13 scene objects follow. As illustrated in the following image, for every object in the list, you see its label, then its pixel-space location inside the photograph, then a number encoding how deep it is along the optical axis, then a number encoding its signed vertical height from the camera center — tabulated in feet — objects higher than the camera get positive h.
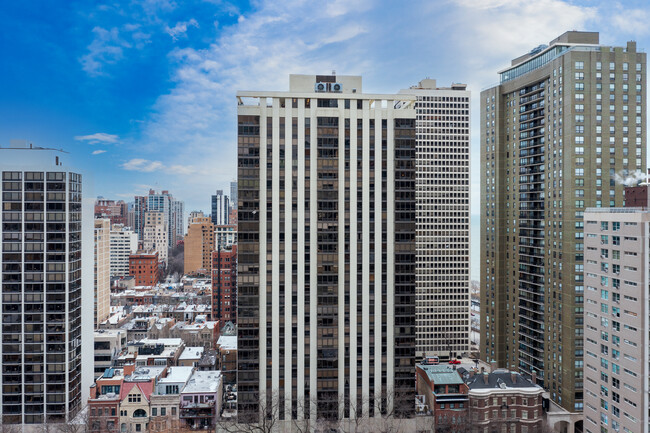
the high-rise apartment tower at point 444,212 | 379.96 +5.58
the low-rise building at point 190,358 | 302.86 -92.76
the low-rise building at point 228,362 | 291.17 -92.10
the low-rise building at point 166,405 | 232.12 -96.09
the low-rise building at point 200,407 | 235.61 -97.13
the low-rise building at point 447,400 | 236.84 -95.13
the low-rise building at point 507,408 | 234.79 -98.26
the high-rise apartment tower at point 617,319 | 165.68 -39.11
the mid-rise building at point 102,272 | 394.07 -46.96
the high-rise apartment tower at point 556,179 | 256.93 +24.38
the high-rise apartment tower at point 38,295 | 230.48 -39.15
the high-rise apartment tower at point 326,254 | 221.25 -17.66
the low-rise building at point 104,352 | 303.27 -88.36
